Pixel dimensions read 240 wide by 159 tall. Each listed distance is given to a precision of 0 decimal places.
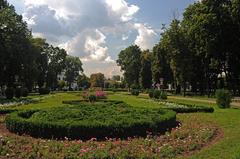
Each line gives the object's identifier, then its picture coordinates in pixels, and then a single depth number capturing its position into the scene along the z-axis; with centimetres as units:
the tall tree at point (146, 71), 4806
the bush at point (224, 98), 1468
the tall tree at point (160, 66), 3787
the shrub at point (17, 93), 2425
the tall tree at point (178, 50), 2878
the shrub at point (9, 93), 2258
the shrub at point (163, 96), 2137
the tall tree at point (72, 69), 6760
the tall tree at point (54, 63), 5107
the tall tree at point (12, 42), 2335
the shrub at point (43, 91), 3548
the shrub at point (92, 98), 1923
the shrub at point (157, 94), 2218
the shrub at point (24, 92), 2658
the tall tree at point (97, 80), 7396
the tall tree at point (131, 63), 5207
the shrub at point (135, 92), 3082
